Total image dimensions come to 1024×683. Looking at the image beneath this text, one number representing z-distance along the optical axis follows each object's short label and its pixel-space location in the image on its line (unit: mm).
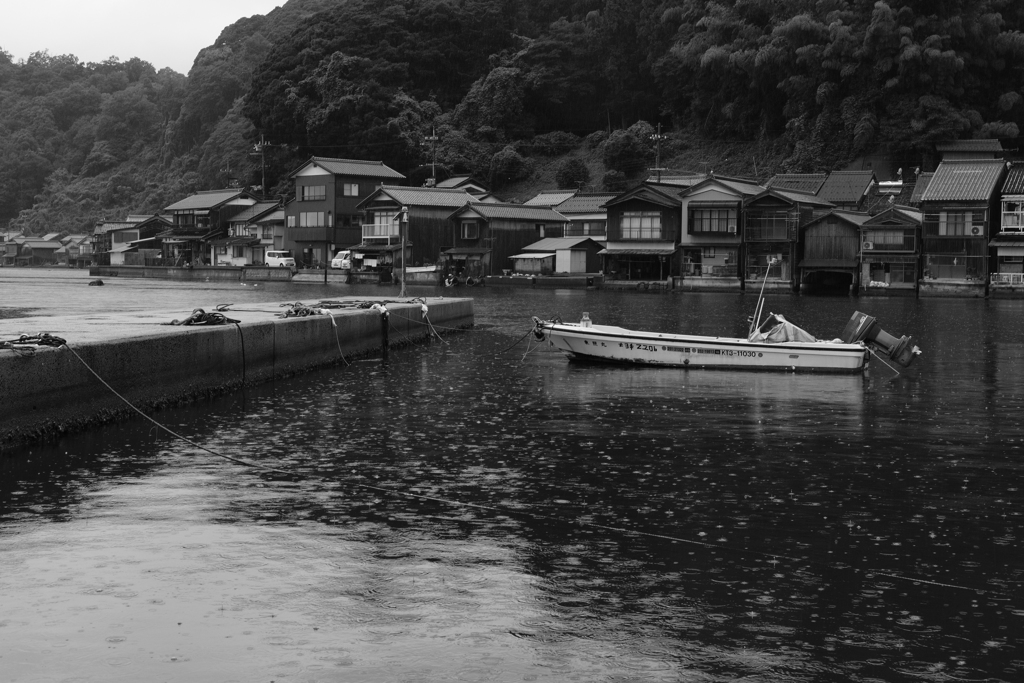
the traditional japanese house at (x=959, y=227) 63031
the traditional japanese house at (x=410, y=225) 80812
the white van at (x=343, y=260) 82906
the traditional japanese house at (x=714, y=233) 72188
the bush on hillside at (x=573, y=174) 97062
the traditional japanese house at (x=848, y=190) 74875
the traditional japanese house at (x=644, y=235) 74375
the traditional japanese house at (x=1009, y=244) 62312
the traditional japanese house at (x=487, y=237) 80688
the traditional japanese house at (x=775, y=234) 70062
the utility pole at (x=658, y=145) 86438
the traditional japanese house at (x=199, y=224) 99750
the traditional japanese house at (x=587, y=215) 81125
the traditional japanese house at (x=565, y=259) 79250
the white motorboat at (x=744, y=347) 26297
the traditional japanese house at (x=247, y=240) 94938
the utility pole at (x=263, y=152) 105131
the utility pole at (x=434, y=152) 95562
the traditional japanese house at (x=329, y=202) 86750
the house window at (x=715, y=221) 72312
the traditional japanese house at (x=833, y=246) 67688
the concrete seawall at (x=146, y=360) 14148
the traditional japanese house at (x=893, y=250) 65375
